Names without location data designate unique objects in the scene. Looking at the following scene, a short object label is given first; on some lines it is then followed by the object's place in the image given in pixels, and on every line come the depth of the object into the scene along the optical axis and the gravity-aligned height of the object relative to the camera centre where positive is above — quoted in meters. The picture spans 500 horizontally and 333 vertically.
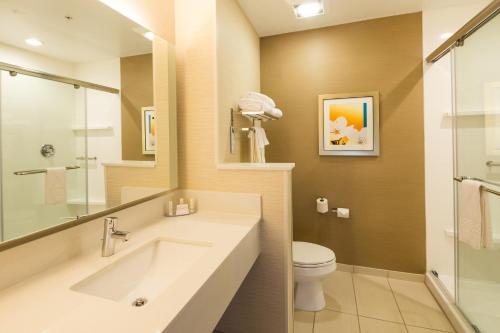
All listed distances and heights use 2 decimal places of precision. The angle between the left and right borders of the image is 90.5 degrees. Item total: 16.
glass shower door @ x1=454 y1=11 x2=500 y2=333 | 1.52 +0.03
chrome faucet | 0.99 -0.28
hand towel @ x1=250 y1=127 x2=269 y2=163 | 2.05 +0.15
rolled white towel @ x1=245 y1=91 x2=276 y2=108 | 1.89 +0.53
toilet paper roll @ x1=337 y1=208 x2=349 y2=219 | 2.37 -0.47
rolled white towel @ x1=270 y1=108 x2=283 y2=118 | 2.00 +0.44
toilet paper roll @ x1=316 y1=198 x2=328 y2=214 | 2.37 -0.40
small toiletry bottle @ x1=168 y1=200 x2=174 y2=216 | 1.55 -0.26
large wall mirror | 0.79 +0.23
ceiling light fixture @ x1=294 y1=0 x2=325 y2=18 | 1.94 +1.26
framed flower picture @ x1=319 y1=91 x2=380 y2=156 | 2.33 +0.39
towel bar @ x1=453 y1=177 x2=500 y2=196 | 1.40 -0.12
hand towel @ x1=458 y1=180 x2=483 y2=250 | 1.48 -0.32
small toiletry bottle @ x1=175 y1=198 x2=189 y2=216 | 1.56 -0.27
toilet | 1.81 -0.79
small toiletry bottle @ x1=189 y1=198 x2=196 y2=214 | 1.60 -0.26
